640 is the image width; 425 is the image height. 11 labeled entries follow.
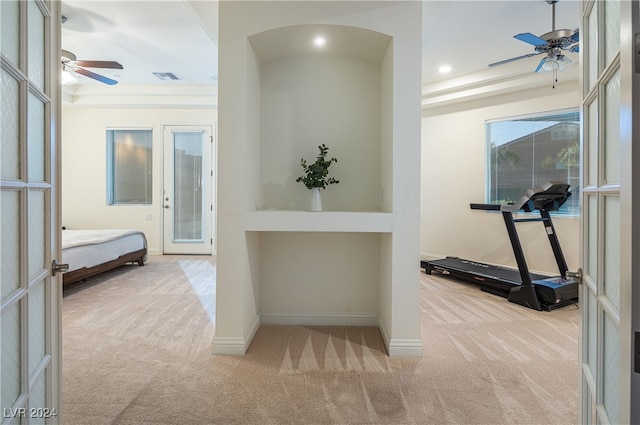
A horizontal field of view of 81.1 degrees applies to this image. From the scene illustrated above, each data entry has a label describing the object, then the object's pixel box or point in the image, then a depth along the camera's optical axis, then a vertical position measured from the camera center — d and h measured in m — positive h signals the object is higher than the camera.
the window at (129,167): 6.90 +0.77
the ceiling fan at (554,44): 3.17 +1.47
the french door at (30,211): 0.97 -0.01
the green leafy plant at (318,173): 2.86 +0.28
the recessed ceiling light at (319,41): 2.80 +1.28
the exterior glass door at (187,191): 6.80 +0.33
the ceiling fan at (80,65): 3.94 +1.59
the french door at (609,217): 0.75 -0.02
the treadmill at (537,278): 3.66 -0.74
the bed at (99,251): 4.21 -0.54
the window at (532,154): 4.80 +0.77
